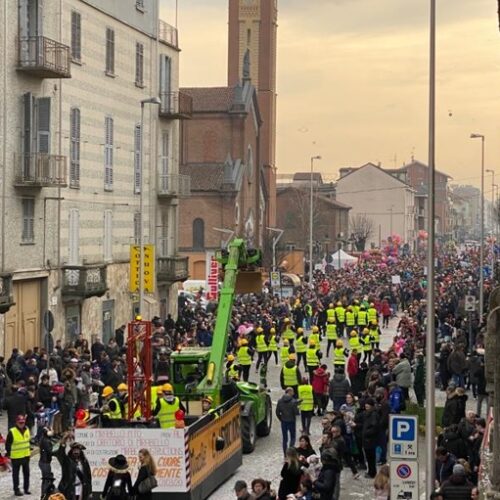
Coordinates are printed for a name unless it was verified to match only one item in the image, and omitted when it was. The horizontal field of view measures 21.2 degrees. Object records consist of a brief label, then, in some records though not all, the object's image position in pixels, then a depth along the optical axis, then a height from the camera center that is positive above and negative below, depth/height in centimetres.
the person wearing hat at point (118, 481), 1698 -331
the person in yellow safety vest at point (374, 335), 3888 -322
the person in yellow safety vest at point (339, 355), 3147 -309
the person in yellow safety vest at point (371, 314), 4444 -299
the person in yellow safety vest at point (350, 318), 4624 -324
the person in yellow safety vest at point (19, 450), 2069 -355
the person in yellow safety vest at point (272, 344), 3869 -348
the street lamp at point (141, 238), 3933 -55
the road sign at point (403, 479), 1576 -299
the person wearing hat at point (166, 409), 2094 -294
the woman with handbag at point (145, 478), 1719 -328
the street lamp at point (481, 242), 4605 -70
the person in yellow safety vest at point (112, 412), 1980 -293
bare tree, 12482 -32
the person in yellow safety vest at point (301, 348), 3759 -349
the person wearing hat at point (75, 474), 1856 -352
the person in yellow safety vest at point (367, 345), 3767 -339
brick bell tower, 10594 +1417
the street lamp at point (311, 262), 7059 -199
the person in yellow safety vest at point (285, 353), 3231 -311
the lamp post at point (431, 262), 1828 -52
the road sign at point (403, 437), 1591 -253
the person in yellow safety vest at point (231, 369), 2700 -307
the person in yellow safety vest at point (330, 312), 4294 -293
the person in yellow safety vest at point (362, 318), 4484 -315
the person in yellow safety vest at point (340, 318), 4691 -325
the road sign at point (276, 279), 5881 -241
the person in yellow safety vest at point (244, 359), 3434 -349
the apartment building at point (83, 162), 3653 +194
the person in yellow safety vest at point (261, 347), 3831 -351
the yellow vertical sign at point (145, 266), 4391 -143
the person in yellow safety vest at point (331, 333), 4209 -340
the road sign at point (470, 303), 3750 -218
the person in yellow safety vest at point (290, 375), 2819 -319
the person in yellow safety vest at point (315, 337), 3353 -287
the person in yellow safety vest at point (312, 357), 3242 -323
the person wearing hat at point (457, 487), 1558 -306
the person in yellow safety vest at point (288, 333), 3927 -324
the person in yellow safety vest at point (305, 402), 2552 -341
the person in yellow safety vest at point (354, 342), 3588 -315
